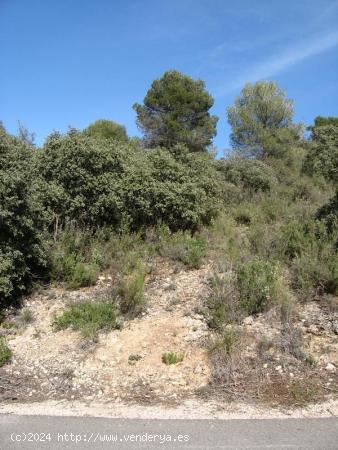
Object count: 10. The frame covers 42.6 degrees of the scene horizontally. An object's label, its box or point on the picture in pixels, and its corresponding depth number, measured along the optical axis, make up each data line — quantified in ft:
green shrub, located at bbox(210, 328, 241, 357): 19.38
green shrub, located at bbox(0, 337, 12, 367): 20.40
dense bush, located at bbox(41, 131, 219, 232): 32.14
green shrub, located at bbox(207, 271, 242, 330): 21.54
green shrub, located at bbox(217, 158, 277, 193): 48.29
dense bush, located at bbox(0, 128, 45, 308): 24.27
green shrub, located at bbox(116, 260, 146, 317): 23.97
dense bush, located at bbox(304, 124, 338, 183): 42.99
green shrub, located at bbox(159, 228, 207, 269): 28.68
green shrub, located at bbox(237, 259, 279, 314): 22.27
